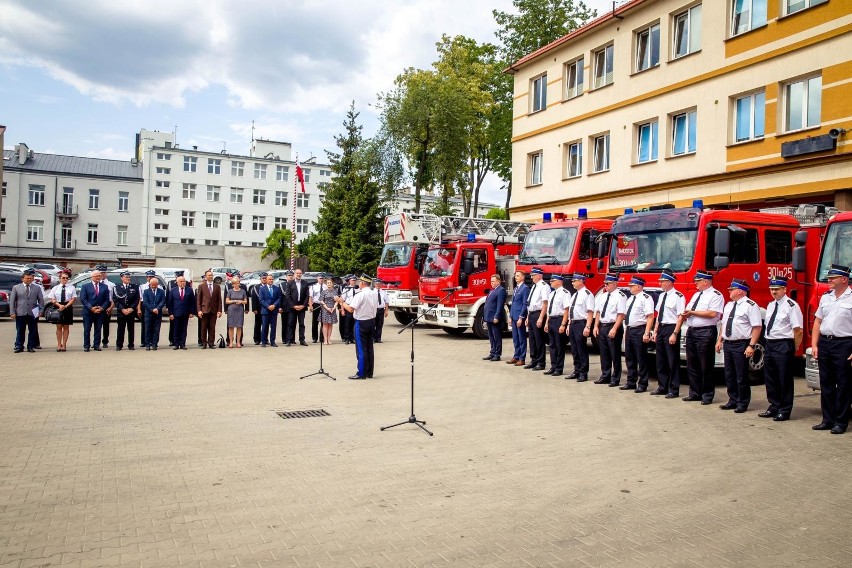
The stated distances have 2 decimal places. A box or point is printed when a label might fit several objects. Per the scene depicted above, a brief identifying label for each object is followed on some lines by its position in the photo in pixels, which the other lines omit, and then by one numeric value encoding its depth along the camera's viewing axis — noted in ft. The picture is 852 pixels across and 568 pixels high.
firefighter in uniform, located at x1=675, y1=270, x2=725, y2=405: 33.19
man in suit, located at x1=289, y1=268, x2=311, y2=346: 60.44
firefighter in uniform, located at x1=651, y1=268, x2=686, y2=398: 35.27
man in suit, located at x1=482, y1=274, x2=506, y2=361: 49.26
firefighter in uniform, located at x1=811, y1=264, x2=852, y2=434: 27.02
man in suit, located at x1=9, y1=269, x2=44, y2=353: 51.21
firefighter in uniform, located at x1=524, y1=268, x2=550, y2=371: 45.73
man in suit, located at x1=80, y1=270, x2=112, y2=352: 53.36
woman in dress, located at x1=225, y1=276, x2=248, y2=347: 57.11
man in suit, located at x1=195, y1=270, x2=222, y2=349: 56.65
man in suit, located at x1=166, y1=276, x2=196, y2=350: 56.13
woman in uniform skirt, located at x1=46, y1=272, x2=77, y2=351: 52.29
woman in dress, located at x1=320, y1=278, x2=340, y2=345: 55.77
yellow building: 54.29
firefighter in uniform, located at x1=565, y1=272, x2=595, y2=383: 41.01
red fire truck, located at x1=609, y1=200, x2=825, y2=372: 38.06
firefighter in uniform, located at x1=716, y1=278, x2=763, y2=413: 31.24
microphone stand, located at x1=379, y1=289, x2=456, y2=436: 27.46
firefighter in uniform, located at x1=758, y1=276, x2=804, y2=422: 29.58
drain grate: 29.68
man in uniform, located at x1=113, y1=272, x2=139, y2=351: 54.85
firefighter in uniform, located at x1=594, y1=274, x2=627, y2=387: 38.65
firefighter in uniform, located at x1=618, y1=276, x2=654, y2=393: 36.52
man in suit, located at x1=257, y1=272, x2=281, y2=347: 58.95
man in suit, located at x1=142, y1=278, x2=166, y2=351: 55.57
